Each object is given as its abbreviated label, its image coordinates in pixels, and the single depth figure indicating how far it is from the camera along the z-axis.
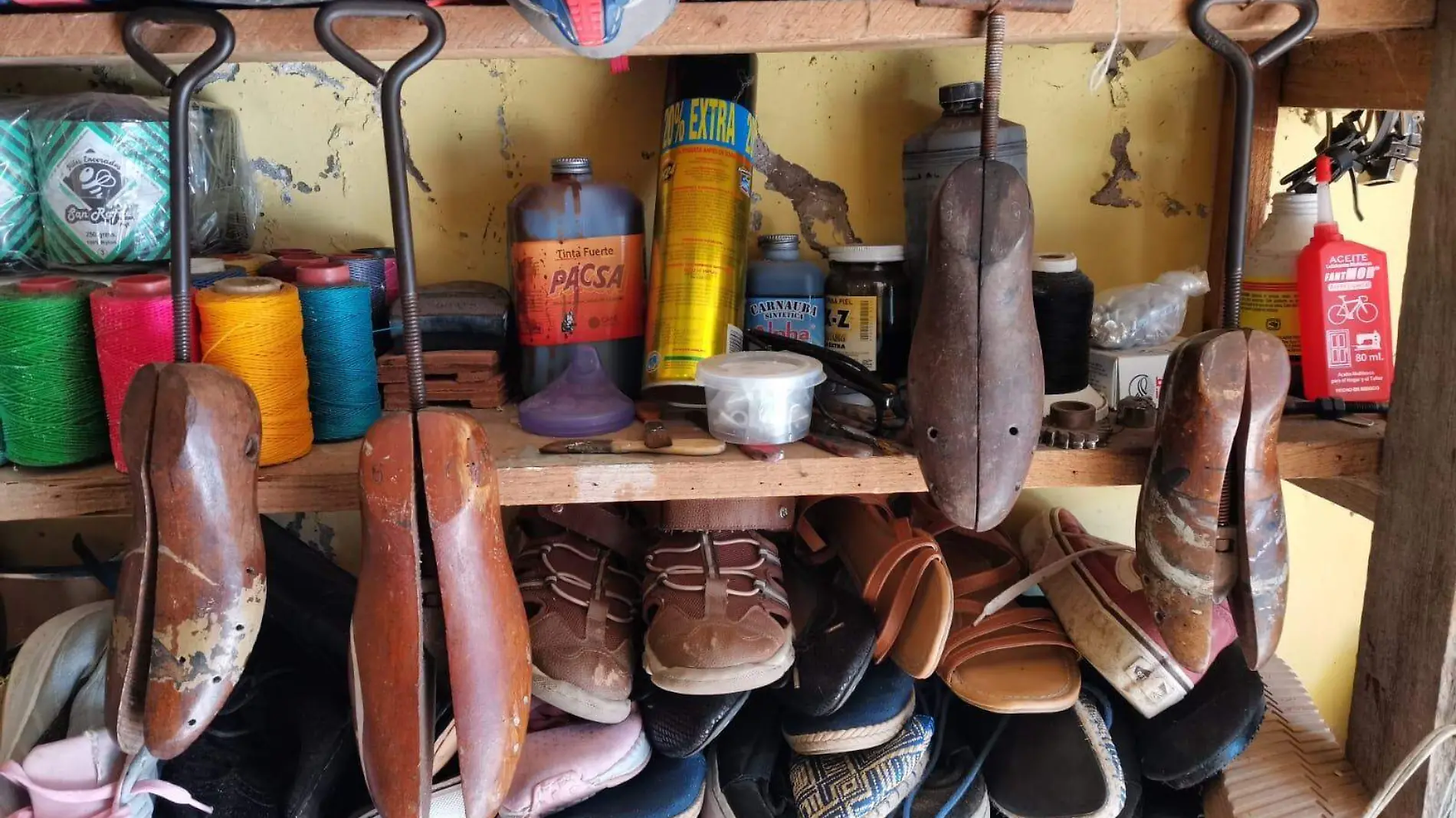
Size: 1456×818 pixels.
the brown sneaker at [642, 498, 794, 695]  0.68
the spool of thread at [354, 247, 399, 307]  0.82
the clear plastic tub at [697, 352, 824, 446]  0.65
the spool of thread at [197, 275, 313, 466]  0.60
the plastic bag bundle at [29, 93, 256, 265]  0.69
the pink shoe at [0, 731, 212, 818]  0.65
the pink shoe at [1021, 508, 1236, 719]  0.72
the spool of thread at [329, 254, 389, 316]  0.78
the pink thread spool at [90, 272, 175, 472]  0.60
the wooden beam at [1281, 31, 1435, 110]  0.69
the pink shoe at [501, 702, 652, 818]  0.70
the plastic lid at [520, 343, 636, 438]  0.70
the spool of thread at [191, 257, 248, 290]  0.68
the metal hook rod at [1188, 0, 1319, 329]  0.56
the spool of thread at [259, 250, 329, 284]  0.72
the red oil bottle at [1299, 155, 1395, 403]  0.69
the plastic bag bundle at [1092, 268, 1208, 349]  0.80
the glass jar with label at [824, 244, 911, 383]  0.77
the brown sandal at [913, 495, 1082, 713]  0.73
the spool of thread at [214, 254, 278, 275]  0.75
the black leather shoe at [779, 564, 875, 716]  0.72
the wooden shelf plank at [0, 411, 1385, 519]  0.63
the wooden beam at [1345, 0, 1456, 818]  0.61
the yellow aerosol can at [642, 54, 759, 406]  0.75
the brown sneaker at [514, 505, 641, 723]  0.71
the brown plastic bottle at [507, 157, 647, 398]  0.77
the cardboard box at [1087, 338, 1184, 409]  0.76
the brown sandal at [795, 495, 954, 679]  0.72
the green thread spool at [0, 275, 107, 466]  0.61
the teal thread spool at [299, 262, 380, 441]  0.67
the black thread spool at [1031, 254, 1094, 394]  0.73
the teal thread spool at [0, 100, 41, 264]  0.70
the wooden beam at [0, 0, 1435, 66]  0.57
